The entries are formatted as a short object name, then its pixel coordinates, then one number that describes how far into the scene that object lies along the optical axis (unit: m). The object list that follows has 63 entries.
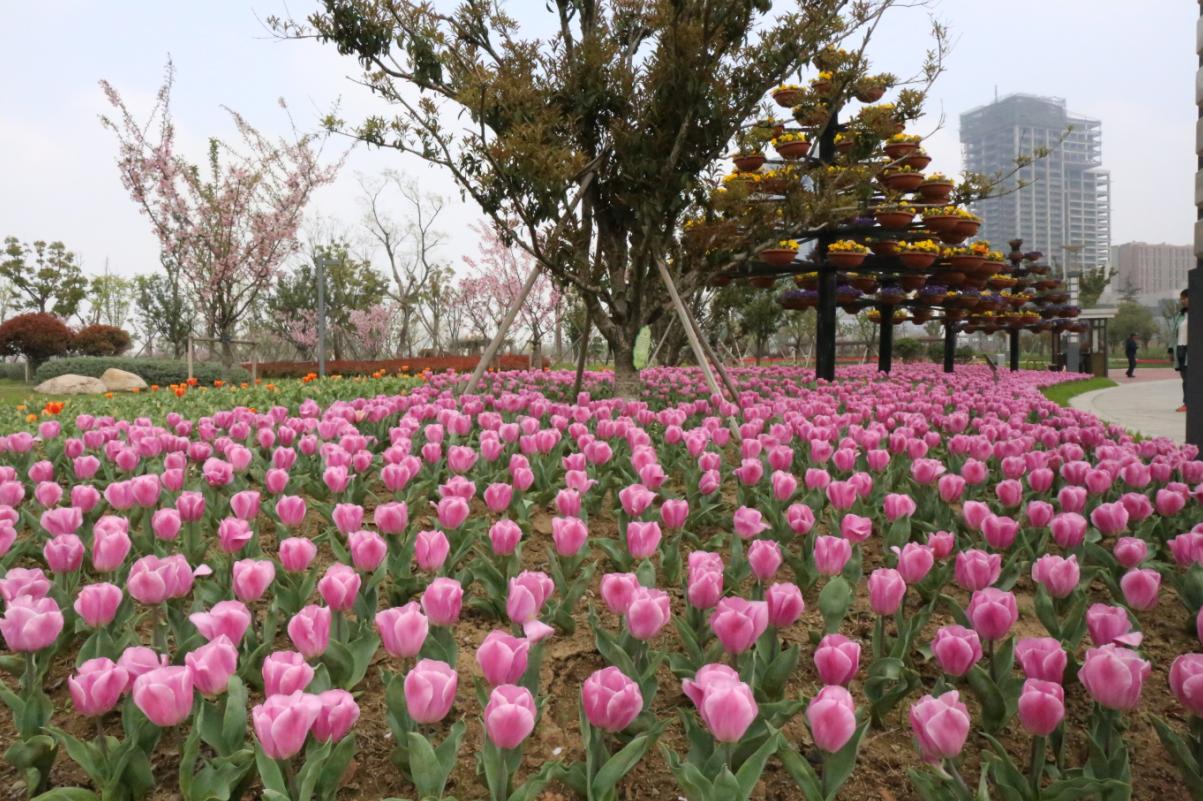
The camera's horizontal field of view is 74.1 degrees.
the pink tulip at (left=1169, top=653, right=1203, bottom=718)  1.47
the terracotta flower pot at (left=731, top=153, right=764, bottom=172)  11.55
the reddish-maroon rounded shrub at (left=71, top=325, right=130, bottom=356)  30.92
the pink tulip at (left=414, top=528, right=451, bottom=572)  2.18
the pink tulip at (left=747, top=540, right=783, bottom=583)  2.09
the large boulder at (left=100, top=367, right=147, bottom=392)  20.56
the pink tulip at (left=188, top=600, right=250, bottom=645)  1.64
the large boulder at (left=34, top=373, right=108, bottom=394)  19.70
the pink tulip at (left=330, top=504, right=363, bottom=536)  2.47
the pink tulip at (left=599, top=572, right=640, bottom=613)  1.79
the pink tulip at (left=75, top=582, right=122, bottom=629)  1.80
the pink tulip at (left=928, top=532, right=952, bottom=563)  2.38
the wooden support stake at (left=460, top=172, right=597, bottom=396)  6.63
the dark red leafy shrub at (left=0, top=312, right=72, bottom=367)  28.69
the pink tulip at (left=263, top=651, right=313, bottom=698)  1.42
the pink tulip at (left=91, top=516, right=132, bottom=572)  2.18
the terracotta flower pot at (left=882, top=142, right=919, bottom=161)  10.64
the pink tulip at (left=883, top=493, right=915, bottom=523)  2.79
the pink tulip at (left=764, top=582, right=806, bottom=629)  1.79
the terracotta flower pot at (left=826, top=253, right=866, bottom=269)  11.31
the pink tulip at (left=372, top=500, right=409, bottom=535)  2.49
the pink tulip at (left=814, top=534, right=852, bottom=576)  2.17
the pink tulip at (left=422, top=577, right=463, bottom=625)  1.74
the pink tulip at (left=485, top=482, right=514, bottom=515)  2.75
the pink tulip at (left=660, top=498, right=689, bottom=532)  2.63
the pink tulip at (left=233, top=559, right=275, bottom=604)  1.95
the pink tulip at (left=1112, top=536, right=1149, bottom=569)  2.32
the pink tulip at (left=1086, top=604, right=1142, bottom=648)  1.66
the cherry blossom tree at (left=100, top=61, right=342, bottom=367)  17.53
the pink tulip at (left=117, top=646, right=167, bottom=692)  1.52
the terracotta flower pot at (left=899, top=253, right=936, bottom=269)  11.40
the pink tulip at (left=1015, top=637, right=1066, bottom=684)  1.52
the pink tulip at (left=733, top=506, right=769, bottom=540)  2.47
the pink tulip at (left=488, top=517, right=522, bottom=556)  2.36
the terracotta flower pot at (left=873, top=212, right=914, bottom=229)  10.56
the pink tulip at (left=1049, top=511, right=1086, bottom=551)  2.52
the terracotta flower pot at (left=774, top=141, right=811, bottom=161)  11.76
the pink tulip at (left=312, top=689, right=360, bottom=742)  1.39
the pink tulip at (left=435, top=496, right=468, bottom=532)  2.53
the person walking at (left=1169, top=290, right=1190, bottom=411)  10.43
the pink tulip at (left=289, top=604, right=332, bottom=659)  1.67
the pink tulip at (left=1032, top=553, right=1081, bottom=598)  2.08
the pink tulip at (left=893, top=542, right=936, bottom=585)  2.11
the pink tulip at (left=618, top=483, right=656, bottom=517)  2.67
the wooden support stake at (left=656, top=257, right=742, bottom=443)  6.16
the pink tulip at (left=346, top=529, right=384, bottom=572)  2.17
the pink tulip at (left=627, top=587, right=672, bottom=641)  1.69
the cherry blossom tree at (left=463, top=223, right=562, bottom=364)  30.81
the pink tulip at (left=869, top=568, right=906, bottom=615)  1.92
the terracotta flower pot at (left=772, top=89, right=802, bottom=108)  11.80
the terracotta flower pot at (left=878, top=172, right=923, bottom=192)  11.02
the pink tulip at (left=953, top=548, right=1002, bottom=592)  2.04
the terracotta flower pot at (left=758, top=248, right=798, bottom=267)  10.36
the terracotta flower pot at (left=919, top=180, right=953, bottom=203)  11.71
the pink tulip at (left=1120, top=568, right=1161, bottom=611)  1.97
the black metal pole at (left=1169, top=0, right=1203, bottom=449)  4.89
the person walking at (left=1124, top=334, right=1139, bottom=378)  29.36
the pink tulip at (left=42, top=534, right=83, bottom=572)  2.16
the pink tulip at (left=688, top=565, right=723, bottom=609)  1.89
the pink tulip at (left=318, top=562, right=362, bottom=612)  1.82
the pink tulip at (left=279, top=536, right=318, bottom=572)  2.20
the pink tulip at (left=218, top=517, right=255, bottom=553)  2.36
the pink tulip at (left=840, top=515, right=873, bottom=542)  2.39
